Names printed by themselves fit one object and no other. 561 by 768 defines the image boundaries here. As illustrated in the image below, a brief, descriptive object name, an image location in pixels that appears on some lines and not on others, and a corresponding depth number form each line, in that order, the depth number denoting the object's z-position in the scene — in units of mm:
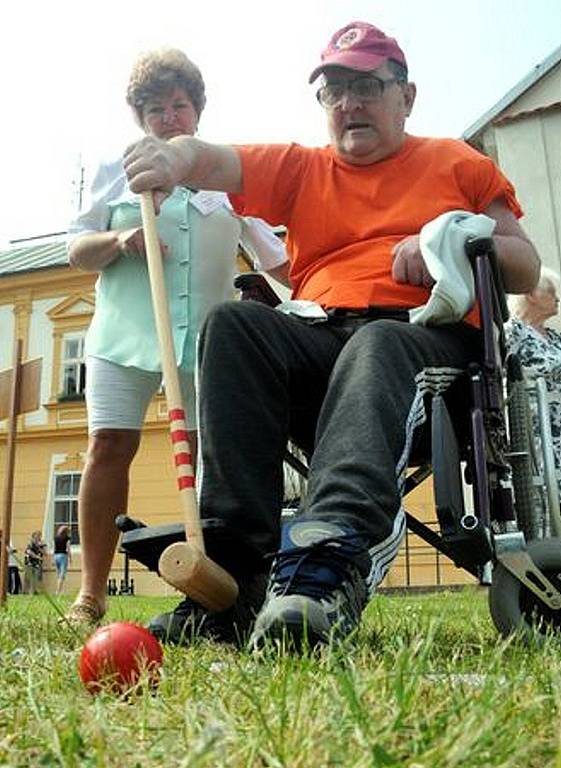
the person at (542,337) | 3973
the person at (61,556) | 18094
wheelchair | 1746
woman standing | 2844
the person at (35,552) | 17411
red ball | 1228
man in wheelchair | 1594
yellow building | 18516
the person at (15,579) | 18194
